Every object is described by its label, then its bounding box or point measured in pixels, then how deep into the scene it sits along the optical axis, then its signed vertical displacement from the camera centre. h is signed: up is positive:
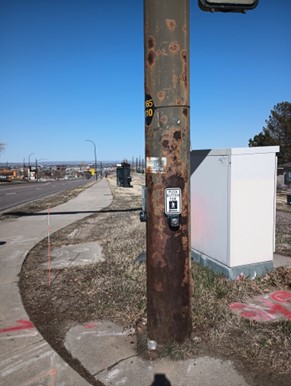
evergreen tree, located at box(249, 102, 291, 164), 39.12 +4.47
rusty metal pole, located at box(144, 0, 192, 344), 2.94 +0.06
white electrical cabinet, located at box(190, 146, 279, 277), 4.76 -0.59
